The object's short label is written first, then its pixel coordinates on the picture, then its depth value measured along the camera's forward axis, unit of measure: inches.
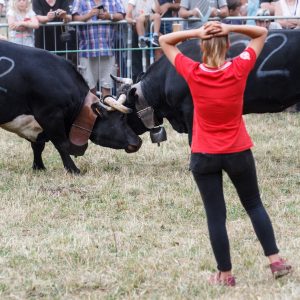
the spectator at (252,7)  571.2
